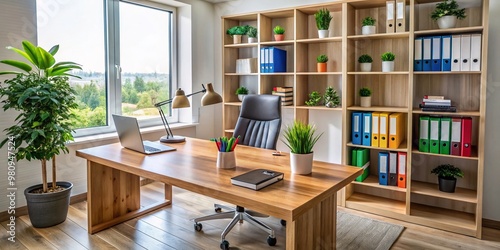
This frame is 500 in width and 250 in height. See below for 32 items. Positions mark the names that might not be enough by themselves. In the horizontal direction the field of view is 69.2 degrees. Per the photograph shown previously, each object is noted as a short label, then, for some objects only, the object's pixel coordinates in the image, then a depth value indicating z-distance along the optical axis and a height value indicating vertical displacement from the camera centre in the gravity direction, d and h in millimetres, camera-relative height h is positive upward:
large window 3430 +516
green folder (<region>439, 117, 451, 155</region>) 2881 -283
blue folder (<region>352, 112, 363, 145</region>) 3293 -240
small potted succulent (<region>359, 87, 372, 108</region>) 3324 +39
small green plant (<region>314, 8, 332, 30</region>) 3420 +777
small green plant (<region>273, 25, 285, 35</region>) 3775 +734
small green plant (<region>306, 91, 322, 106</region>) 3629 +18
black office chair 2801 -222
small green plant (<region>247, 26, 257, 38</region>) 4016 +762
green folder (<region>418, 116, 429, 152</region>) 2977 -276
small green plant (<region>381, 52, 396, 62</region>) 3146 +380
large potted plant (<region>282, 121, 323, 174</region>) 1959 -252
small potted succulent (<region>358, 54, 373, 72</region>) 3295 +352
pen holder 2127 -346
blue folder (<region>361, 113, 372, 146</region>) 3236 -255
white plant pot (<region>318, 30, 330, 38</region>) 3459 +646
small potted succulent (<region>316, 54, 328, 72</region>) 3561 +380
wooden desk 1621 -425
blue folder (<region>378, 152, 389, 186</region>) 3209 -587
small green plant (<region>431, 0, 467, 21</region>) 2832 +708
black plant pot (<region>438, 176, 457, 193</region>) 2943 -680
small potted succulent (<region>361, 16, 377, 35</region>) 3209 +659
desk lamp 2650 +7
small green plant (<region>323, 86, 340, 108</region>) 3523 +17
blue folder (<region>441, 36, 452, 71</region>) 2844 +376
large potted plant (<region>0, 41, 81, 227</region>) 2678 -129
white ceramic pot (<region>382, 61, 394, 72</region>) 3150 +302
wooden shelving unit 2906 +148
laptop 2502 -258
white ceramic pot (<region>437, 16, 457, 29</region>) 2830 +620
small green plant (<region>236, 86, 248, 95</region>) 4125 +112
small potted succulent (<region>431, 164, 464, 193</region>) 2949 -619
